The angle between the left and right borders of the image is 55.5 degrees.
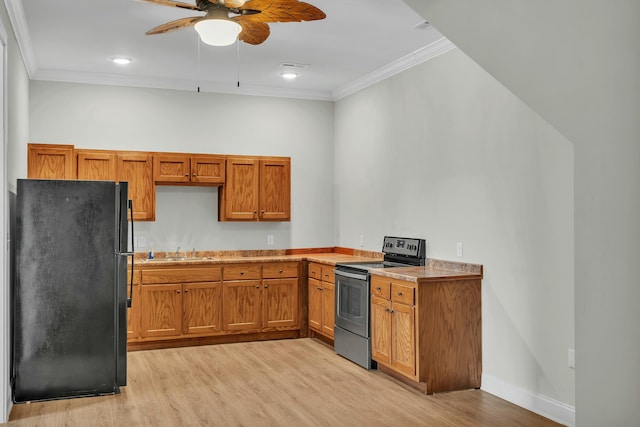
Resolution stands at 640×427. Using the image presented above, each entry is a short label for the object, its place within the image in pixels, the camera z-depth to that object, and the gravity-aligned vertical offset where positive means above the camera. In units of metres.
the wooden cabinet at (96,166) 6.05 +0.51
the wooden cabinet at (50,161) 5.75 +0.53
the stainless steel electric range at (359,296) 5.23 -0.70
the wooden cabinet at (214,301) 5.99 -0.86
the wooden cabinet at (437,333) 4.48 -0.87
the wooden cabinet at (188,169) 6.38 +0.51
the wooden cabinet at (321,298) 6.04 -0.83
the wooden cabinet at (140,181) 6.22 +0.37
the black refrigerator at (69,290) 4.34 -0.54
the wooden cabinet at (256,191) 6.64 +0.30
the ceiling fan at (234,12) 3.28 +1.14
